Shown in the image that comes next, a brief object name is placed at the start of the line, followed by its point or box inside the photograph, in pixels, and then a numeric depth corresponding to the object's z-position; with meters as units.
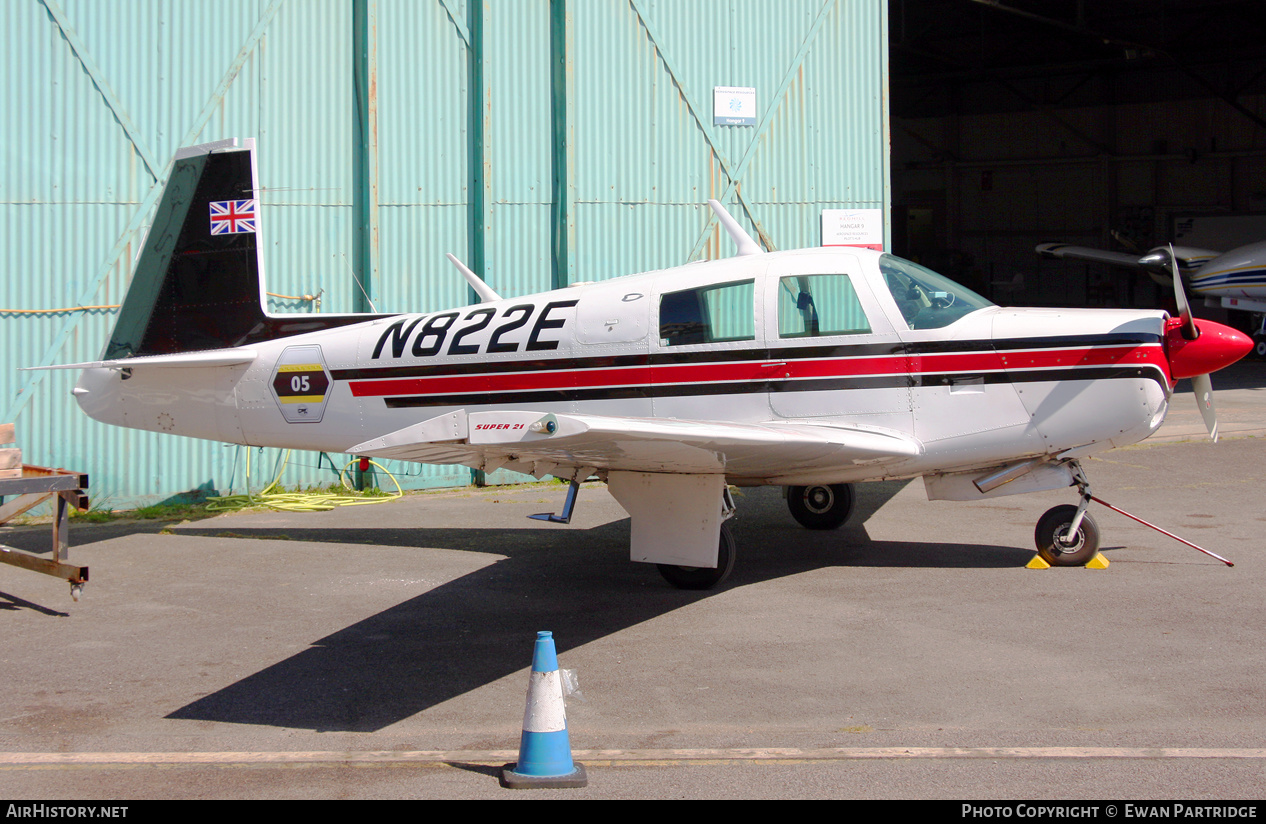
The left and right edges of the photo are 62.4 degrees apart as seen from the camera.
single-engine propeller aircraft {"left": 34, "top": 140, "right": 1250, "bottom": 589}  6.96
